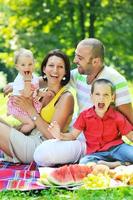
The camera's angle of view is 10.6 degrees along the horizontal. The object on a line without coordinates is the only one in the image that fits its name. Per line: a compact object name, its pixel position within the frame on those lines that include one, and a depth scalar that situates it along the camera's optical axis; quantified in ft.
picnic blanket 18.65
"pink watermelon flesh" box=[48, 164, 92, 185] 18.80
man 21.85
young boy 21.16
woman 22.16
